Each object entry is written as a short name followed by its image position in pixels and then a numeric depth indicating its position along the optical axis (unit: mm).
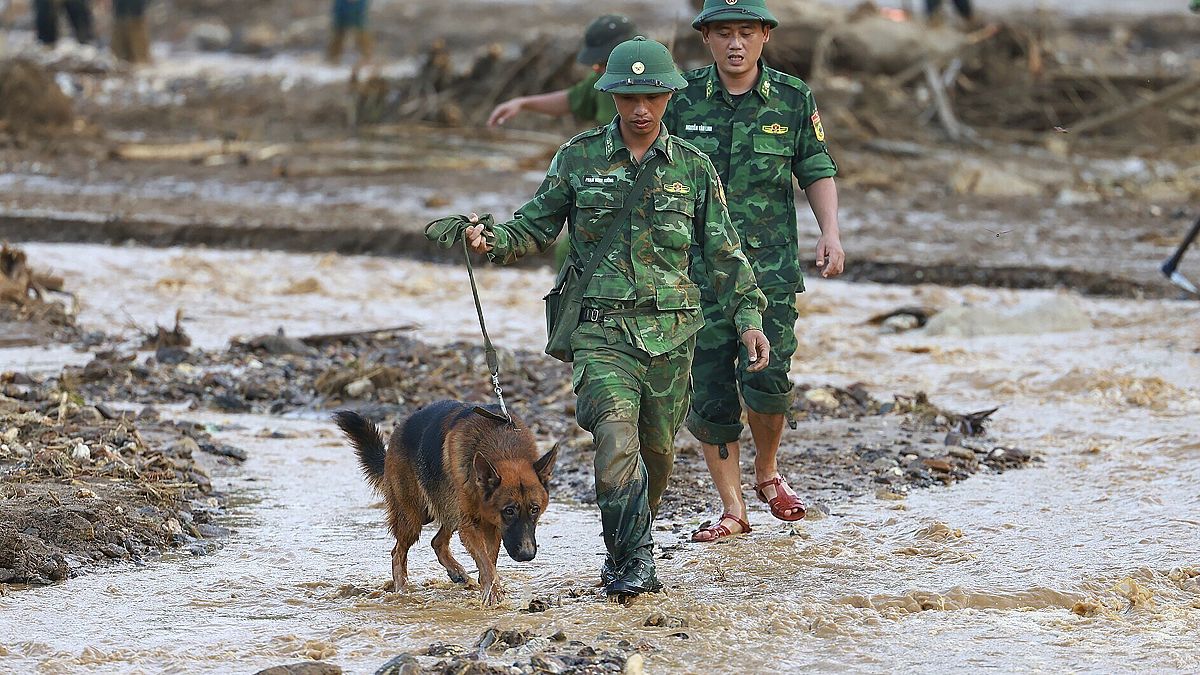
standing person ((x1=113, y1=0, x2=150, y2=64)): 55719
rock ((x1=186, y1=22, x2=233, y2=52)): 62906
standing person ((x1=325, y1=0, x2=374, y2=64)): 53562
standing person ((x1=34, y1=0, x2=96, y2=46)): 58469
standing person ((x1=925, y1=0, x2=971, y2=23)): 50219
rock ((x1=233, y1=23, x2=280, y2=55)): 60562
